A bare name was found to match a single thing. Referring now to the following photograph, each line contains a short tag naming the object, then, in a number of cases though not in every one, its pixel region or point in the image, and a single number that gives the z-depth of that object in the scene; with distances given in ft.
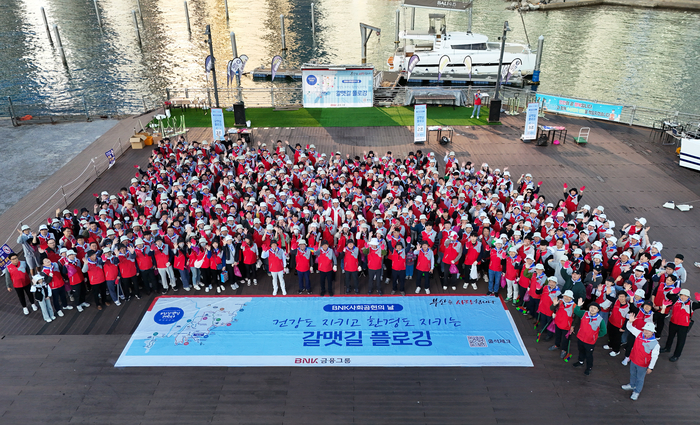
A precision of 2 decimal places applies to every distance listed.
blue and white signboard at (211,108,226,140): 69.62
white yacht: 119.96
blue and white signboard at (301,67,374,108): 82.07
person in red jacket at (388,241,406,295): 36.22
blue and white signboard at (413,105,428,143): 71.56
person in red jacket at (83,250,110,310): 35.15
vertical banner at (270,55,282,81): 90.13
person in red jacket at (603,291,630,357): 29.37
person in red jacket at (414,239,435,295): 36.22
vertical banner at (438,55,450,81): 104.45
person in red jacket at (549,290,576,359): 29.63
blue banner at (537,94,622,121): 78.69
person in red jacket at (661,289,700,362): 29.35
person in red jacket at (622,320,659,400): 26.13
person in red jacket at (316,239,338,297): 36.14
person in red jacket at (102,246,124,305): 35.63
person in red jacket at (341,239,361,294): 36.60
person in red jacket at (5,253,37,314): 34.63
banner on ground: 32.17
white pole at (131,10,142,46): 186.83
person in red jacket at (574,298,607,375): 27.86
